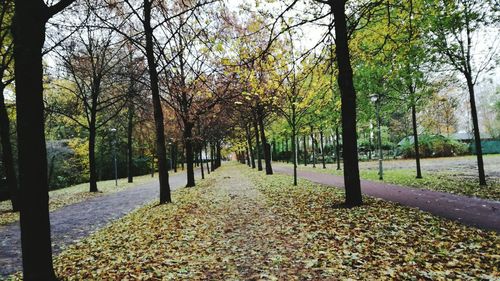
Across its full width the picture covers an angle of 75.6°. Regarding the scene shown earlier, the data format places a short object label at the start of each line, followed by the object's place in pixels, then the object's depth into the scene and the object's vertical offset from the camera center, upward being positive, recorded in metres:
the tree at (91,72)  21.86 +6.43
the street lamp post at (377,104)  18.91 +2.55
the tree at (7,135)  13.78 +1.43
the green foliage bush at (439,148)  43.66 -0.57
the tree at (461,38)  12.26 +4.30
